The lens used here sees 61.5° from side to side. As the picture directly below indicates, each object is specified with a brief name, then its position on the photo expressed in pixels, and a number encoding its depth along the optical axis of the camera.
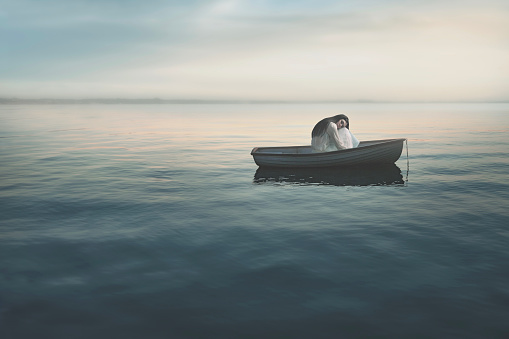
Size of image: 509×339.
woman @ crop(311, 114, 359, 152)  19.11
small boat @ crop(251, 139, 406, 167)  19.33
